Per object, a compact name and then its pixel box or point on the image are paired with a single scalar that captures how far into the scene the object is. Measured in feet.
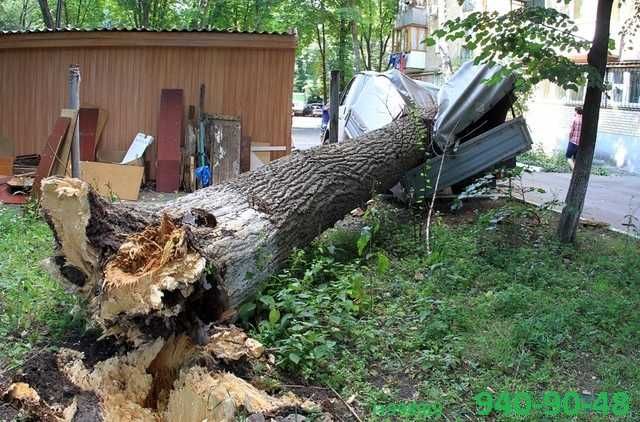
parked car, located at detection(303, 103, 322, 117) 150.00
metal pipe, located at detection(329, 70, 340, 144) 32.35
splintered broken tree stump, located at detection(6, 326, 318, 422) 10.93
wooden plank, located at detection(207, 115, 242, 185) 34.71
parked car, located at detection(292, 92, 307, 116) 154.51
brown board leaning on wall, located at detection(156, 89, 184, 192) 34.71
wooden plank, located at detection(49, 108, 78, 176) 26.37
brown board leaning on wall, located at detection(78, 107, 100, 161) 34.88
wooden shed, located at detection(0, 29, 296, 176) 35.47
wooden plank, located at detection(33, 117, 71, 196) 26.76
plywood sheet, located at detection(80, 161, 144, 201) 32.12
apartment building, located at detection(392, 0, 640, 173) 53.52
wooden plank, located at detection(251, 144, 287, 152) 35.91
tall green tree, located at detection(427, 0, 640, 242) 18.90
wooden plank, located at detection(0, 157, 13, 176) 34.83
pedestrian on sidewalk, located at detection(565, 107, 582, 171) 46.32
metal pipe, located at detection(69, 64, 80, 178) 25.20
